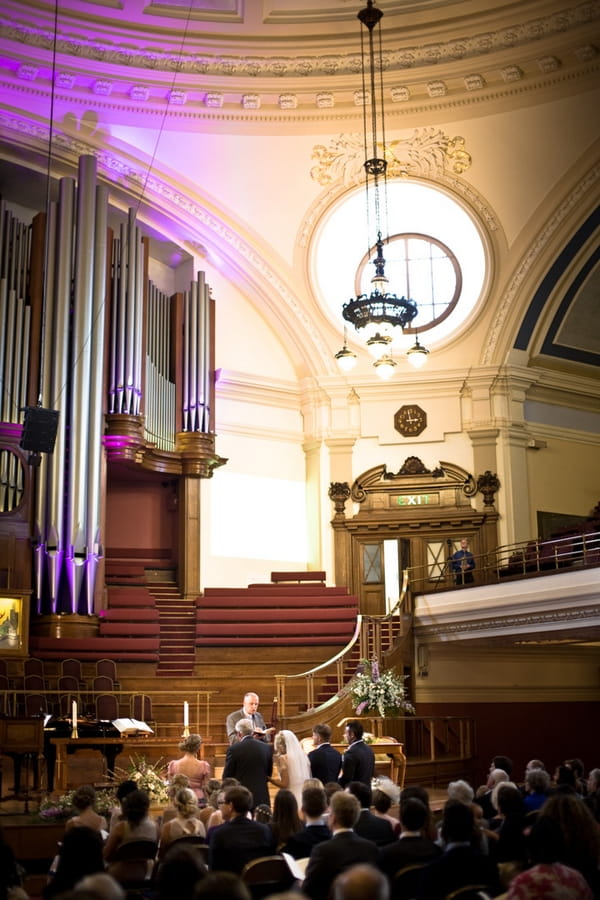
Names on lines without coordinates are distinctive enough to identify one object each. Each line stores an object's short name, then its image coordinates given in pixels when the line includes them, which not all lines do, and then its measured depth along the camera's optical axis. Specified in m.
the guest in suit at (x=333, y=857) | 4.66
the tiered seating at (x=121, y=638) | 15.16
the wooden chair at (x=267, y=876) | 4.98
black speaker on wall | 13.44
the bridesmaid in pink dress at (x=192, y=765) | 8.49
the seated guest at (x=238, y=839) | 5.47
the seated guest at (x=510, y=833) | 5.65
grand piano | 11.05
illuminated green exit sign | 19.66
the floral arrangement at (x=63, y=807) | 8.48
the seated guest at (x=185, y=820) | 6.28
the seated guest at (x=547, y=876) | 4.10
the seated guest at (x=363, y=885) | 3.06
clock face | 19.97
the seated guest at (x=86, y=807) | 6.32
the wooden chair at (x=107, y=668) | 14.94
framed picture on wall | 14.80
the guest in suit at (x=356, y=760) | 8.56
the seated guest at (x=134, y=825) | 5.98
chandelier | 13.16
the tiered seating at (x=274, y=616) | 16.61
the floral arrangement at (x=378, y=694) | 13.63
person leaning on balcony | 17.30
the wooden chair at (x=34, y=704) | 12.66
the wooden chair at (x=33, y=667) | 14.61
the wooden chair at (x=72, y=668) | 14.72
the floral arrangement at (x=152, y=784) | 9.19
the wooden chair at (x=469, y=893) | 4.22
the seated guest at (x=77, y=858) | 4.67
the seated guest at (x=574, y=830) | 4.41
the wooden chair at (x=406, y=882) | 4.73
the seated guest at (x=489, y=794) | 7.36
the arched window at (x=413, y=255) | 20.61
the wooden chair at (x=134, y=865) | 5.47
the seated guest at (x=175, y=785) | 6.82
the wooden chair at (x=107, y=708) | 13.39
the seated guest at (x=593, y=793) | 6.37
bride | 8.61
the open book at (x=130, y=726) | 10.90
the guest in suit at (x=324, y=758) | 8.59
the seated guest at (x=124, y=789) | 7.01
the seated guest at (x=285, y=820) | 6.20
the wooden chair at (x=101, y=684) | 14.20
